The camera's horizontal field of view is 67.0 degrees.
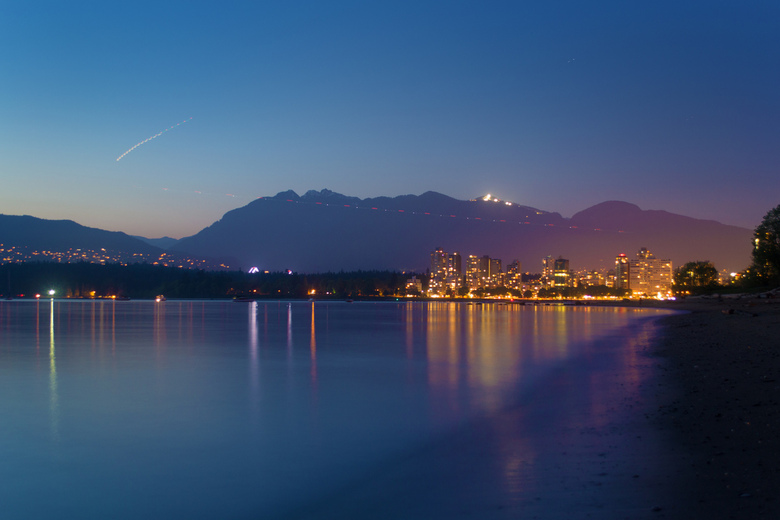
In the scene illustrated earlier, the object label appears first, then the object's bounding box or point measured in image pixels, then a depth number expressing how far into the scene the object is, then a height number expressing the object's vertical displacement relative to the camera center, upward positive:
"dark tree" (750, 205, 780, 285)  67.88 +2.82
